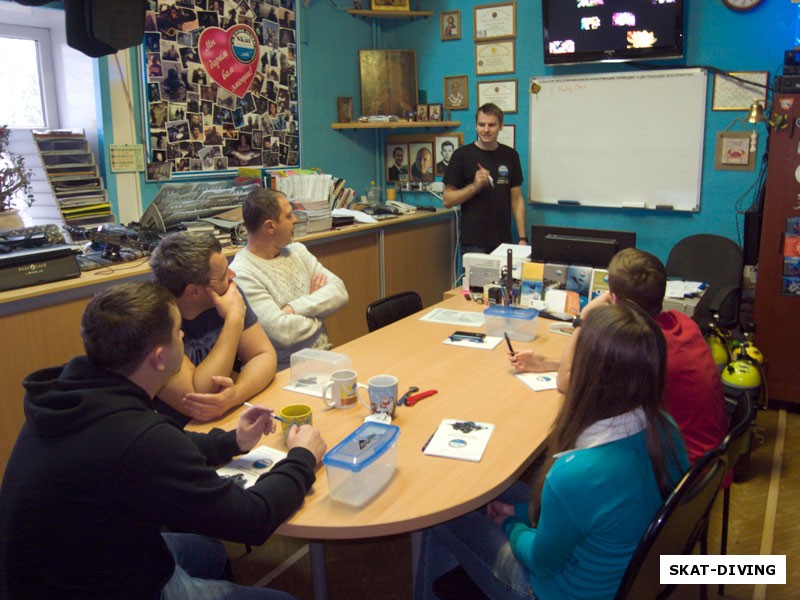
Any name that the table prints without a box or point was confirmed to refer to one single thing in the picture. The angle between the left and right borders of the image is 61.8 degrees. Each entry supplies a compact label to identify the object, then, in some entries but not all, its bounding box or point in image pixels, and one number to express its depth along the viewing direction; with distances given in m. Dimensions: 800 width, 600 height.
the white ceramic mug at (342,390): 1.96
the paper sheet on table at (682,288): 2.93
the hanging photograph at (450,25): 5.12
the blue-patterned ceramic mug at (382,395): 1.89
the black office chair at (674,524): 1.25
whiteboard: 4.32
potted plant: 3.18
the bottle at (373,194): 5.39
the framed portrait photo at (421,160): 5.48
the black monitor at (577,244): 2.96
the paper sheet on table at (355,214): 4.46
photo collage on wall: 3.80
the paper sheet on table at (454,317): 2.88
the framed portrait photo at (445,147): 5.34
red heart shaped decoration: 4.06
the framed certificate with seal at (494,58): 4.96
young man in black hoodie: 1.18
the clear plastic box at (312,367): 2.18
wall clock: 3.96
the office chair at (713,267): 3.79
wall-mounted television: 4.16
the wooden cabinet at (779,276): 3.51
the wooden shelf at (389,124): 4.99
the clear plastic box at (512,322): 2.61
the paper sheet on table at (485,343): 2.54
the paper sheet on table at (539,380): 2.14
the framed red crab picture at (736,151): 4.11
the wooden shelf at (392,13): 5.11
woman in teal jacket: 1.31
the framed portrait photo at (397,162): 5.59
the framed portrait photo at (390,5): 5.11
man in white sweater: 2.63
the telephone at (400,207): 4.98
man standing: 4.70
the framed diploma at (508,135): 5.05
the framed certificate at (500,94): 4.99
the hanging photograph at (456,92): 5.21
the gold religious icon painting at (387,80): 5.30
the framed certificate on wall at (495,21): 4.88
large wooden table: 1.44
